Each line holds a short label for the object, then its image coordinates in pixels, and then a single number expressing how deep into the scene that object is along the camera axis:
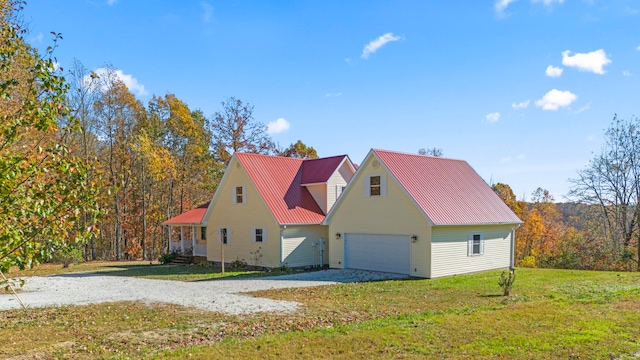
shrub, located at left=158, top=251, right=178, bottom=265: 29.44
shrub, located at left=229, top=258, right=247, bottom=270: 25.09
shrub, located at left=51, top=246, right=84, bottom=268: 28.22
